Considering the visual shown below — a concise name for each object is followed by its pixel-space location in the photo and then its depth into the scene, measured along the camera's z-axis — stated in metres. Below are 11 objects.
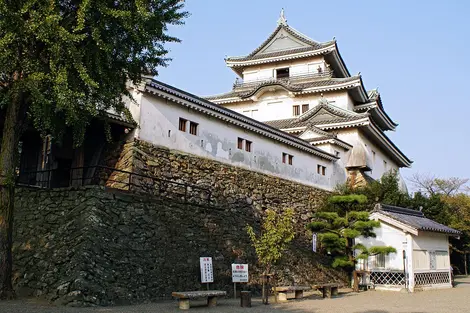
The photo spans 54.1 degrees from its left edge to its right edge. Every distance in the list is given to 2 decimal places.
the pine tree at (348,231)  18.77
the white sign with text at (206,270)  13.48
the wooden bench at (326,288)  15.79
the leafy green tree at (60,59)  10.59
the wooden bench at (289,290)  14.23
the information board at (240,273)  13.95
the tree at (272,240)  13.59
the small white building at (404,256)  19.23
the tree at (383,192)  24.09
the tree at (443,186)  44.53
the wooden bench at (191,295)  11.41
